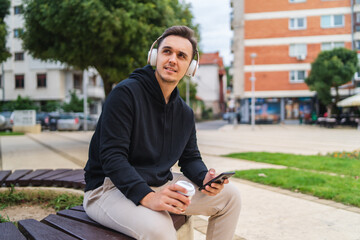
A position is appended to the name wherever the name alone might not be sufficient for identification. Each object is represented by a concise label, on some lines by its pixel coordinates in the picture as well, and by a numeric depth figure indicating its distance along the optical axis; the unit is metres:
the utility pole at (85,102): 27.33
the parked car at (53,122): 27.52
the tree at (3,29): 10.87
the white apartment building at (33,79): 41.88
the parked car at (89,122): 28.84
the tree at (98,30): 9.06
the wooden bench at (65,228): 1.92
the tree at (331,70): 27.47
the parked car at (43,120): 27.84
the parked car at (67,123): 27.55
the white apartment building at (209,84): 69.81
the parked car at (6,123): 24.70
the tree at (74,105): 37.44
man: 1.87
